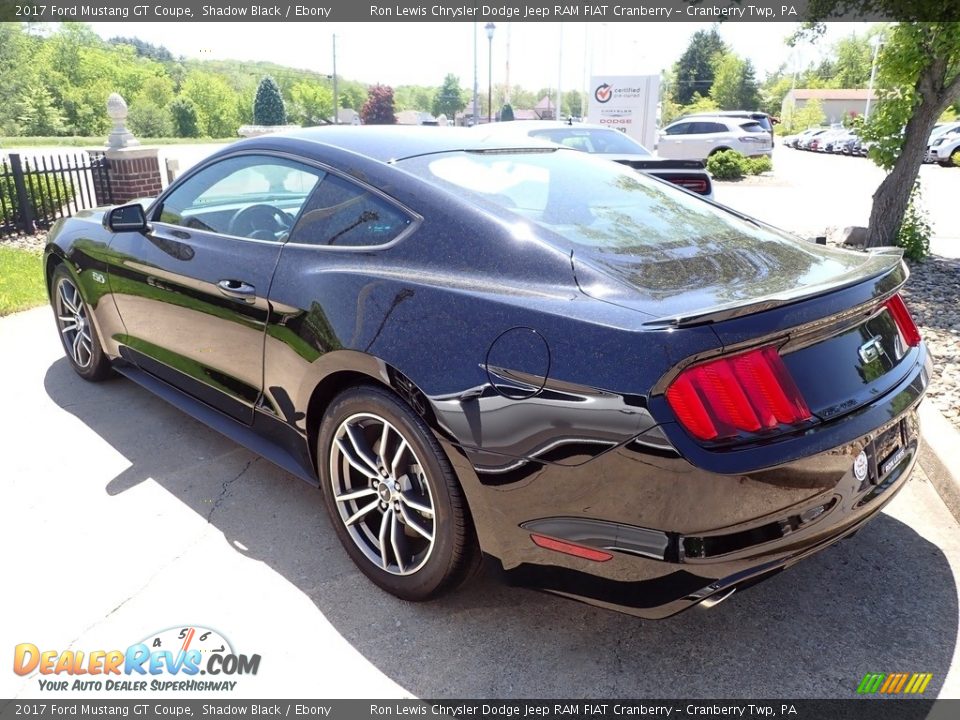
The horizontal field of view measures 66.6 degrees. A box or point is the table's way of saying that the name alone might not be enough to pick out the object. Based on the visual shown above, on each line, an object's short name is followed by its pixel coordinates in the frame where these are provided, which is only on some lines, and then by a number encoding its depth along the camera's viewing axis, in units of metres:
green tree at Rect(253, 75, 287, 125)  71.19
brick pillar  10.87
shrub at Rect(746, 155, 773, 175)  21.83
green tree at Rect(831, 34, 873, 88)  90.81
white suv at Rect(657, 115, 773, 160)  23.09
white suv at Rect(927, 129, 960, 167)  27.84
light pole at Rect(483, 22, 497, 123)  36.12
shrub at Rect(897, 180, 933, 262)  7.63
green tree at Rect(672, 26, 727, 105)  88.62
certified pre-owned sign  22.14
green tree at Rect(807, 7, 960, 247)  6.79
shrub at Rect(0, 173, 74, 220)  10.05
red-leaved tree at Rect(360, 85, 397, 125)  89.69
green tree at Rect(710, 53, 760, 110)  79.12
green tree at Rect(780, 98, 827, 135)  72.62
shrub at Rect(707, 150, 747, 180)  20.75
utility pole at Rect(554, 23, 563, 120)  50.50
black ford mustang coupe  1.94
